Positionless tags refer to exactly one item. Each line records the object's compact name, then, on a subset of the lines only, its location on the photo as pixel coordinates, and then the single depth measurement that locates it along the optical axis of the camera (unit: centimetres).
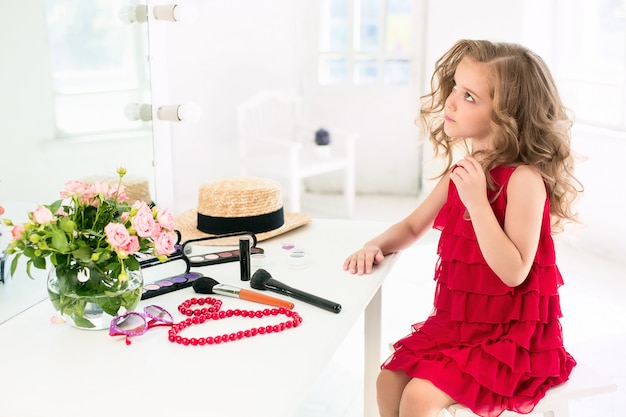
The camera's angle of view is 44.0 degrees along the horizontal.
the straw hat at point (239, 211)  197
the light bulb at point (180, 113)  199
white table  111
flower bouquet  128
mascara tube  162
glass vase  131
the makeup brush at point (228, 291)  149
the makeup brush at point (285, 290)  146
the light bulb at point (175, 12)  191
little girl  158
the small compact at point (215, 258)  174
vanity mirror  145
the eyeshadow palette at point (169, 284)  153
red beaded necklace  132
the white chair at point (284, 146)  410
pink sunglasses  133
